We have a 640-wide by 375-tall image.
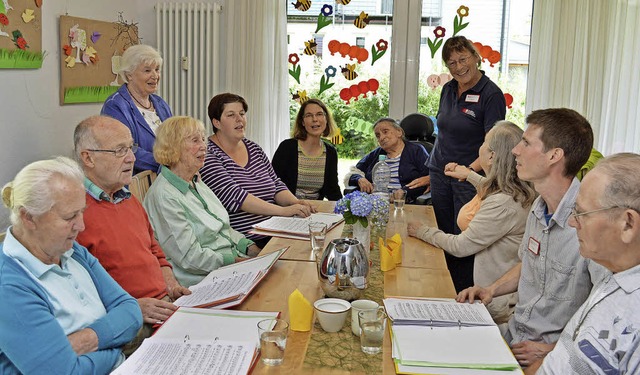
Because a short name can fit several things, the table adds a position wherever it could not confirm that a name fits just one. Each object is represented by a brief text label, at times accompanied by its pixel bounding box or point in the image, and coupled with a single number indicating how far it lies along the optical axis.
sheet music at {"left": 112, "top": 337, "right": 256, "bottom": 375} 1.36
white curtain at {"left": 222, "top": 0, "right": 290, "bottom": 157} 5.16
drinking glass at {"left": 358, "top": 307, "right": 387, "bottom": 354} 1.47
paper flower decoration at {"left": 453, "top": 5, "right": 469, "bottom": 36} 5.32
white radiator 5.12
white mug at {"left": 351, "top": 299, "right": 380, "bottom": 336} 1.57
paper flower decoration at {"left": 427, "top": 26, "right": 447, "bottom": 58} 5.38
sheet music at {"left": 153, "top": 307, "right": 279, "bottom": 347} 1.55
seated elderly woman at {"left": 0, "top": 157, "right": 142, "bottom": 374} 1.39
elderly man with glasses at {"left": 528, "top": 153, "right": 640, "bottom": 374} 1.23
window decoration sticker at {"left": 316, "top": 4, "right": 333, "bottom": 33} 5.39
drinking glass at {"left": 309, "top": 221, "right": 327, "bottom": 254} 2.30
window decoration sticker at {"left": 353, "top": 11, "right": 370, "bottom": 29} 5.38
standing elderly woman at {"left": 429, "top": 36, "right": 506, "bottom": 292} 3.64
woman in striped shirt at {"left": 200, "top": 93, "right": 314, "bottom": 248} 3.14
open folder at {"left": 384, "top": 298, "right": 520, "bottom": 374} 1.40
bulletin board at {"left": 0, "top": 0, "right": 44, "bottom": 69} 3.24
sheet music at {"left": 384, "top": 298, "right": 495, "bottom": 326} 1.66
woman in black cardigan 3.96
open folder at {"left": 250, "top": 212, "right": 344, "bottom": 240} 2.66
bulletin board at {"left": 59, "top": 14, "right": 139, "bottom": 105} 3.91
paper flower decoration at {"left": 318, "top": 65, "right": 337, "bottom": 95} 5.52
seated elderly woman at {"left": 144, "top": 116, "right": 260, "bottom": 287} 2.47
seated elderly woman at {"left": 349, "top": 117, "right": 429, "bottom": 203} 4.10
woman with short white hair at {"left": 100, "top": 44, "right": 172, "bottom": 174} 3.39
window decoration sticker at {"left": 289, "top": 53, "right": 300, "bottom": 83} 5.46
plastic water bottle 4.04
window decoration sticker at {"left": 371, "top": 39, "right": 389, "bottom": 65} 5.43
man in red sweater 1.98
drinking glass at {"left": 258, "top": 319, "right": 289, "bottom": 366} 1.41
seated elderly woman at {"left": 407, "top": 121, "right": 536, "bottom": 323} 2.37
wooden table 1.45
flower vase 2.31
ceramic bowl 1.58
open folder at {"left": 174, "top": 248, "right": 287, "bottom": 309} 1.80
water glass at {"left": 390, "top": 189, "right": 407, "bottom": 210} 3.18
